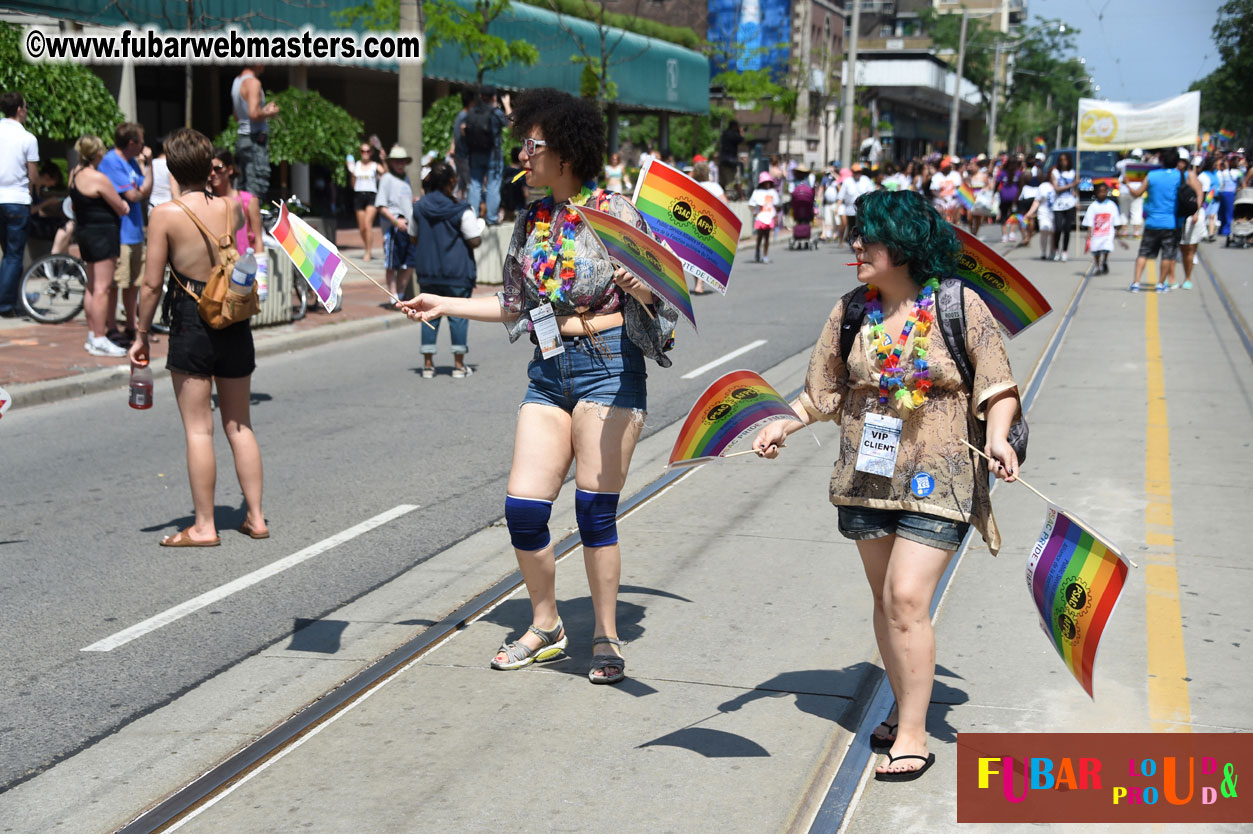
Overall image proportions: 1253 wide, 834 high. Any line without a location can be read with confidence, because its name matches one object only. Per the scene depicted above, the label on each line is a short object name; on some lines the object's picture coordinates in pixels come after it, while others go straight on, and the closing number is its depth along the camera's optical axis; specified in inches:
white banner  1450.5
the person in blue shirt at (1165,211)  705.0
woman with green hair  146.6
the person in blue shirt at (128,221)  483.2
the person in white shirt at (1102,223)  822.5
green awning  754.8
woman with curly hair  175.3
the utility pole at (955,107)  2447.0
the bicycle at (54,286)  517.0
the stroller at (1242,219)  1107.9
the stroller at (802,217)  1026.7
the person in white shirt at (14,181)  498.3
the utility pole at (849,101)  1472.7
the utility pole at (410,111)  690.8
